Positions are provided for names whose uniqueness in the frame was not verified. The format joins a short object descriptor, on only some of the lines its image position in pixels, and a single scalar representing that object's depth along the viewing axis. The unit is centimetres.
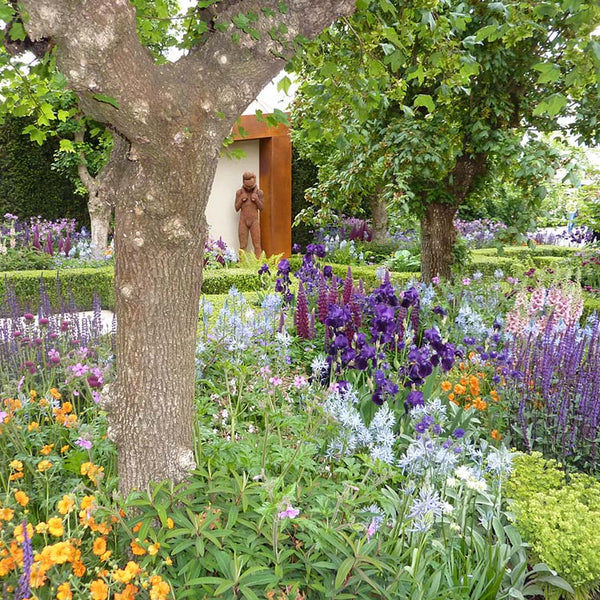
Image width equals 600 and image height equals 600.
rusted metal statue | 1287
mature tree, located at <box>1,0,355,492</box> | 189
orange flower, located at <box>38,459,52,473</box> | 215
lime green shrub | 228
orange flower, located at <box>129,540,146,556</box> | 182
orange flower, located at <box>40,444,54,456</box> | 228
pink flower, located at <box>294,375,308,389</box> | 301
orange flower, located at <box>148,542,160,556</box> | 176
